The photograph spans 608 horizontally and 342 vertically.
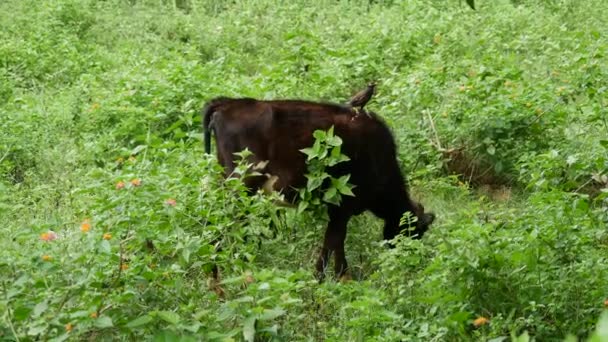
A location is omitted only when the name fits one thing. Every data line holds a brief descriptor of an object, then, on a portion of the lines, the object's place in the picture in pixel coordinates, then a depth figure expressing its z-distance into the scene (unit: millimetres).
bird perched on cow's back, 13386
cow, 12961
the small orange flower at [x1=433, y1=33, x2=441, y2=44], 19922
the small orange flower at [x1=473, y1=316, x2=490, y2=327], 9586
